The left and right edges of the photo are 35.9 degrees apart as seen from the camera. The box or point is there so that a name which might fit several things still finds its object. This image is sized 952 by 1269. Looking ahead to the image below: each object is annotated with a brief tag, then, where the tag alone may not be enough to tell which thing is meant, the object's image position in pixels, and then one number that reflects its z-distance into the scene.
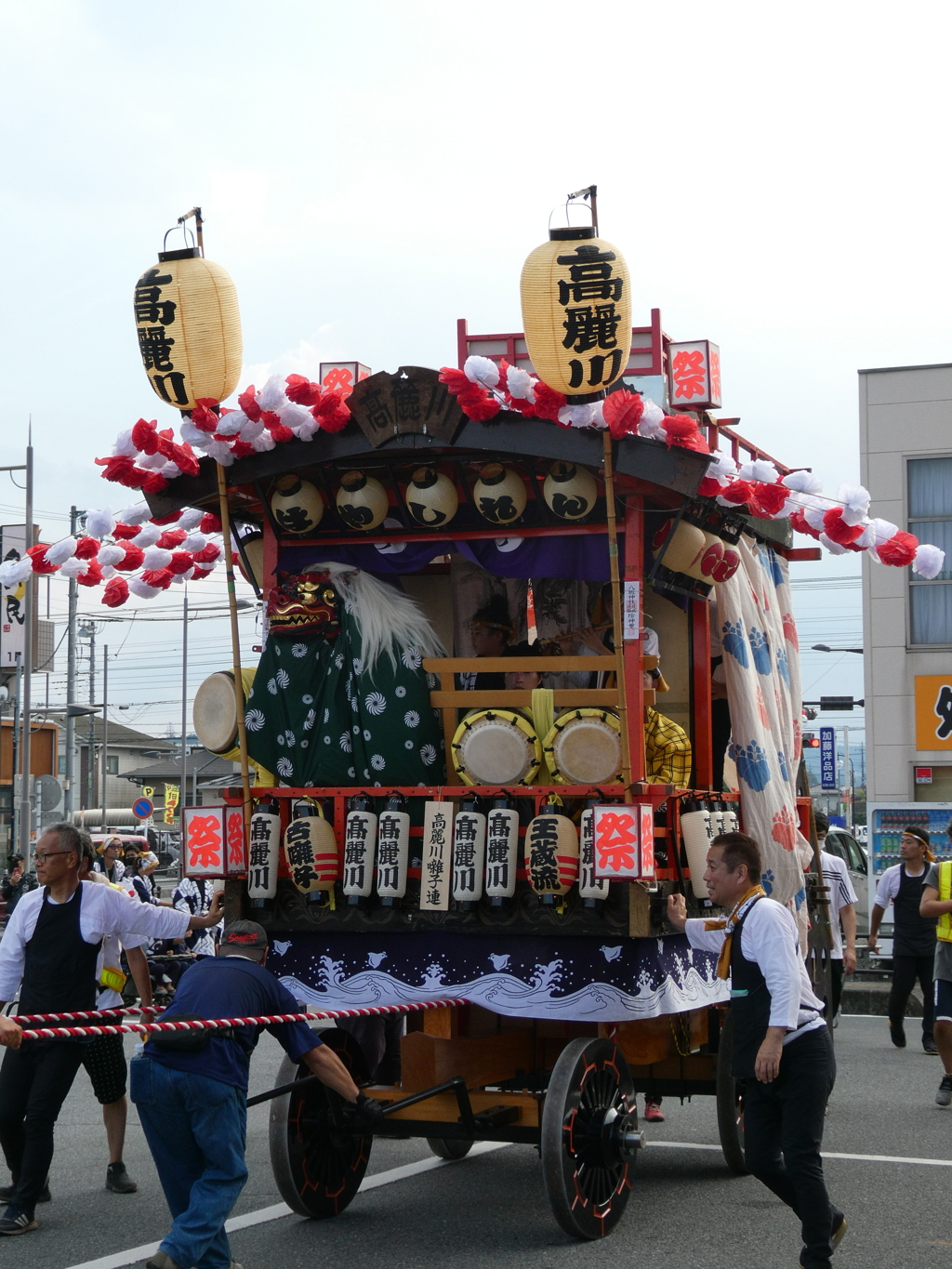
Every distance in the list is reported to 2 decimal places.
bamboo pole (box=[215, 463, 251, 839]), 7.73
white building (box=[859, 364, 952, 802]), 20.95
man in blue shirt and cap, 5.29
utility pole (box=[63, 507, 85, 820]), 38.78
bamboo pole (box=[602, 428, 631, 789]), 7.03
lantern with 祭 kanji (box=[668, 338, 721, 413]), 8.93
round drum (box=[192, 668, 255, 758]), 7.84
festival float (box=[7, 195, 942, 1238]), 6.89
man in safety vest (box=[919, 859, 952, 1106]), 9.61
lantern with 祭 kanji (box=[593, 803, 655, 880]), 6.58
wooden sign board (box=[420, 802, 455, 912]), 7.08
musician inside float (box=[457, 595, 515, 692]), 8.13
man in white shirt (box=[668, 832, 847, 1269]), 5.43
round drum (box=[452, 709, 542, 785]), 7.24
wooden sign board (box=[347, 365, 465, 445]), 7.29
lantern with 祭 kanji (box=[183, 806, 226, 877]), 7.39
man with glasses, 6.72
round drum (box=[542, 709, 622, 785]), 7.11
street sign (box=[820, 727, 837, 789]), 34.09
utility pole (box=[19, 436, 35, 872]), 26.37
